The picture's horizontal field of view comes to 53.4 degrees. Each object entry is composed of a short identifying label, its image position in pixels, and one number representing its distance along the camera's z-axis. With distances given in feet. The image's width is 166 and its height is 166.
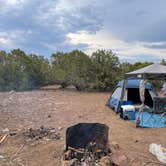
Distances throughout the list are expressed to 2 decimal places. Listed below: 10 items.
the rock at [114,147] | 9.09
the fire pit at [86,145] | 8.16
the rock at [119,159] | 7.99
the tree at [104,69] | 38.62
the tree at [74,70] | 39.64
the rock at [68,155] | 8.41
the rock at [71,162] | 7.93
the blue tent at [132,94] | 20.97
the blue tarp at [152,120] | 14.69
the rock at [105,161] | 8.00
